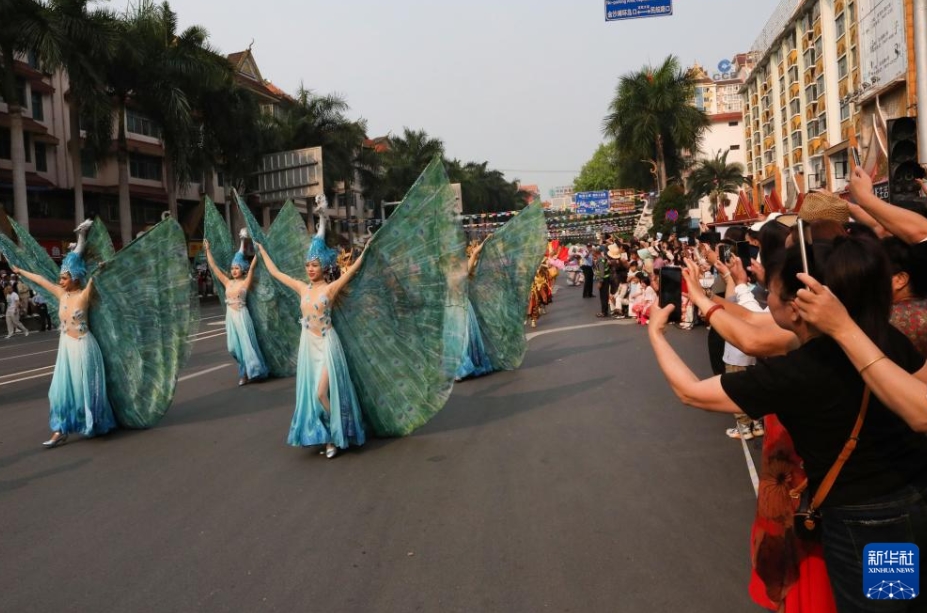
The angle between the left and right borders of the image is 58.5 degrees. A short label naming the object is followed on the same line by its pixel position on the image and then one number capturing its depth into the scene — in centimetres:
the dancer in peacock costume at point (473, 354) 1061
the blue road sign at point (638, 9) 1263
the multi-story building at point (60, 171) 3459
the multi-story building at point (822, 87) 2464
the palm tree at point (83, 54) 2766
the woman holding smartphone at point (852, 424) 226
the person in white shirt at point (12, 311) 2323
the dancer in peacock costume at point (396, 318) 703
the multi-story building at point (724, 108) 7756
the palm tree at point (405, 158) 6462
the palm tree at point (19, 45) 2616
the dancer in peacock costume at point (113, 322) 796
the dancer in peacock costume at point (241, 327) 1111
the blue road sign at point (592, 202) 5191
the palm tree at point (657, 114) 4519
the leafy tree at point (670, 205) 3744
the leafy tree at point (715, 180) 5163
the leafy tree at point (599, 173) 9717
